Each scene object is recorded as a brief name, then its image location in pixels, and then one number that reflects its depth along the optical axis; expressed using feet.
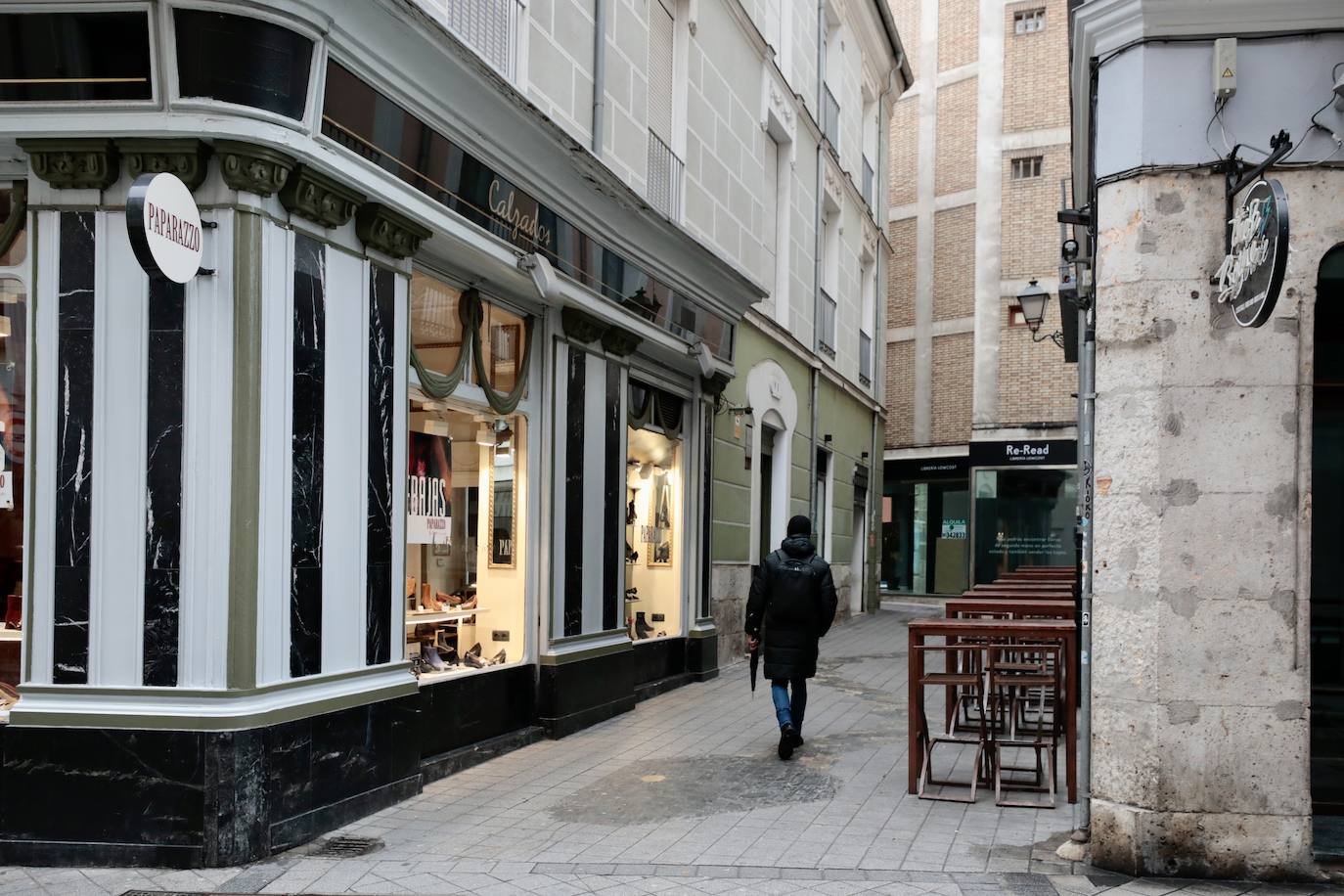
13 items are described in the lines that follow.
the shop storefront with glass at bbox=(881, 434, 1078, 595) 82.64
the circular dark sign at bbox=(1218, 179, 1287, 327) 15.25
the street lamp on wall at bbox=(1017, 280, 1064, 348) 44.83
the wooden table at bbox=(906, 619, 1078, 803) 22.88
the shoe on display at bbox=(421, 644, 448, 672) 26.25
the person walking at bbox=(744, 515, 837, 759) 28.07
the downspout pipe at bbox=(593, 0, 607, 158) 32.81
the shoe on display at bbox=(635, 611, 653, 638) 39.22
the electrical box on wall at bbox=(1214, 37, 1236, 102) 18.28
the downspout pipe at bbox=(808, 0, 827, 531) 58.18
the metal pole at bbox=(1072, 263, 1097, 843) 19.42
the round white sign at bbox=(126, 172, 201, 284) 16.88
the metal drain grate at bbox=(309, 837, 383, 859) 19.28
